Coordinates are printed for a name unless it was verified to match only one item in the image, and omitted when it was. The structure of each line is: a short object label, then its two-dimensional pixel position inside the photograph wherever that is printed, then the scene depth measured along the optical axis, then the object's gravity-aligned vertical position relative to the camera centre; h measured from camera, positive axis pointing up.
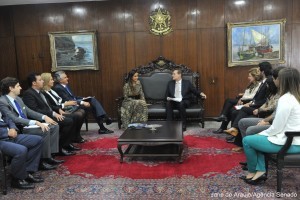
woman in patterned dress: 5.62 -0.72
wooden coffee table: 3.73 -0.96
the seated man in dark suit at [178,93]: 5.58 -0.59
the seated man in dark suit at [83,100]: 5.05 -0.62
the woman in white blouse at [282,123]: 2.72 -0.59
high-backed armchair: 6.15 -0.27
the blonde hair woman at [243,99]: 4.82 -0.65
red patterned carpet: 2.98 -1.31
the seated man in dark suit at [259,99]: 4.30 -0.57
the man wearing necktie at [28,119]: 3.53 -0.66
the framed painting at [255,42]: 6.04 +0.42
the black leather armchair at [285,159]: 2.73 -0.94
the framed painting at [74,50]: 6.46 +0.40
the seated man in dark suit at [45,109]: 4.09 -0.58
